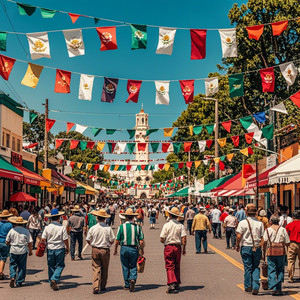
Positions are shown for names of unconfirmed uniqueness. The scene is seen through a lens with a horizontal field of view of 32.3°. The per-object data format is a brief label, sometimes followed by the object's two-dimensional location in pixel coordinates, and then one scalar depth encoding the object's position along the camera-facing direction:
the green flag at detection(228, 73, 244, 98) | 19.69
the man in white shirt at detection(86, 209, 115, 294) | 10.60
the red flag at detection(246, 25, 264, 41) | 16.19
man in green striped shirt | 10.70
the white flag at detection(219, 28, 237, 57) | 16.33
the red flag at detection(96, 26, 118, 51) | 15.59
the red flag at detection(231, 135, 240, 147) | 32.13
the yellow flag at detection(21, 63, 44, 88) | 16.50
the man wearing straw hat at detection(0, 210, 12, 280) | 12.39
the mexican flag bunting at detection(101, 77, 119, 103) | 19.02
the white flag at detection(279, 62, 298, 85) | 18.15
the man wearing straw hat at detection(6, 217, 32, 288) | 11.25
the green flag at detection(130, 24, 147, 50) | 15.73
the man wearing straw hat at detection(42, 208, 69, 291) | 10.93
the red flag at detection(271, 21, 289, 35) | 16.09
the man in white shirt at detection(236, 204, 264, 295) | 10.33
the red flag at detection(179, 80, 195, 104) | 19.77
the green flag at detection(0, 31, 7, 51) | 15.13
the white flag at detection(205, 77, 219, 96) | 19.97
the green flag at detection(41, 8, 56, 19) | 14.38
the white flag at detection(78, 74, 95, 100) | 18.45
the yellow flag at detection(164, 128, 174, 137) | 29.82
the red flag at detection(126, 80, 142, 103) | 19.33
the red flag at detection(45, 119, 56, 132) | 29.55
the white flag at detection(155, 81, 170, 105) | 19.39
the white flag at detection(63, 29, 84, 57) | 15.62
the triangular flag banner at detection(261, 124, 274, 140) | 24.77
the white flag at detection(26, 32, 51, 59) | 15.30
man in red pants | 10.49
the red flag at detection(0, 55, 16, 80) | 15.71
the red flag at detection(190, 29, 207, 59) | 16.21
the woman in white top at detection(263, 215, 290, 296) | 10.32
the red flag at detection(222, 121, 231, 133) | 29.22
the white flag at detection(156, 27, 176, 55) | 15.95
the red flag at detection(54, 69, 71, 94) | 17.66
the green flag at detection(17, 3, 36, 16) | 14.10
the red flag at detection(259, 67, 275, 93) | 19.12
